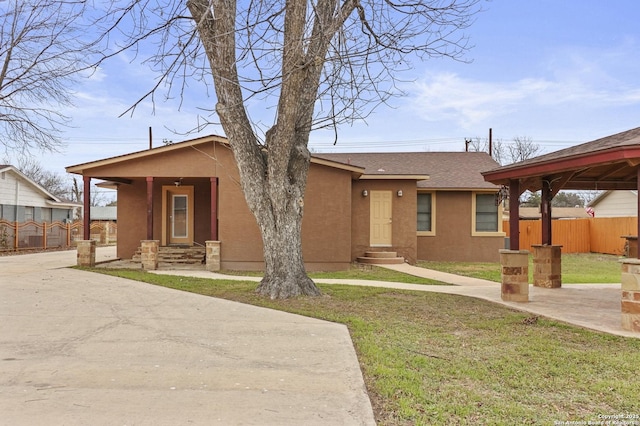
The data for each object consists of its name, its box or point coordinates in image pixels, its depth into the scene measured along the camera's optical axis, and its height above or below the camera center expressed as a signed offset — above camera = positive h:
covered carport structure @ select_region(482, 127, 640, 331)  5.72 +0.86
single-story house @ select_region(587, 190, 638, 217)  25.12 +1.33
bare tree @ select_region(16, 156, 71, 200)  52.66 +5.79
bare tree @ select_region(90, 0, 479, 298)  7.23 +2.44
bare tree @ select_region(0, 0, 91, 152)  15.52 +5.35
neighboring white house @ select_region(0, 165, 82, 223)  23.72 +1.33
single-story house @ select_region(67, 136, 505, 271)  13.00 +0.59
